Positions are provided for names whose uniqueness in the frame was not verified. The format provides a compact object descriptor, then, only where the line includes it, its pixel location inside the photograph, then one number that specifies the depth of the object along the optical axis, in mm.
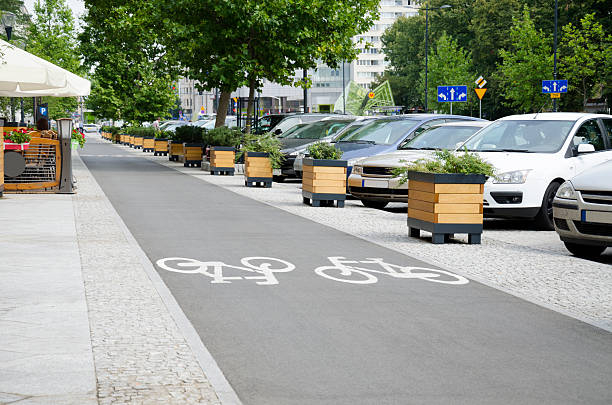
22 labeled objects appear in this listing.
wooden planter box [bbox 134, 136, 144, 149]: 59572
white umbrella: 17094
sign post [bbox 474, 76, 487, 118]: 43344
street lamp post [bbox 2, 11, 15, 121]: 28666
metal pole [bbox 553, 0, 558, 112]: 49206
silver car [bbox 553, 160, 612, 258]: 10516
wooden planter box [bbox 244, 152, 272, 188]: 22453
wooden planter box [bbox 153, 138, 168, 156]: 47156
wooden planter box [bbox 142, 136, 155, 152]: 53831
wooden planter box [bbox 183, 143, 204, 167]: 33906
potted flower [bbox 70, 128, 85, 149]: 21578
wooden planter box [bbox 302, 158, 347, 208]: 17062
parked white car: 13664
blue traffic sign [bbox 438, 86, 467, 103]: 44866
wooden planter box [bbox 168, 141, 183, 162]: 38716
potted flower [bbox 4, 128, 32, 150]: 18594
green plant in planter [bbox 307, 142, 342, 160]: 17531
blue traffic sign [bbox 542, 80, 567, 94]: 41125
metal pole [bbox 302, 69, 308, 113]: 44744
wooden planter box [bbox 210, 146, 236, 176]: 28328
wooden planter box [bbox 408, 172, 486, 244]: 11711
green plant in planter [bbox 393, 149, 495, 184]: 11898
